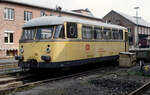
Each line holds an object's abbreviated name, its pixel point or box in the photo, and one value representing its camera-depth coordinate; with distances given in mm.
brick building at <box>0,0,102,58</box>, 29906
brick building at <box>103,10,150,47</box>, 60956
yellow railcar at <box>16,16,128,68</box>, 11398
